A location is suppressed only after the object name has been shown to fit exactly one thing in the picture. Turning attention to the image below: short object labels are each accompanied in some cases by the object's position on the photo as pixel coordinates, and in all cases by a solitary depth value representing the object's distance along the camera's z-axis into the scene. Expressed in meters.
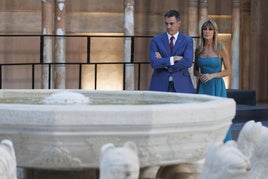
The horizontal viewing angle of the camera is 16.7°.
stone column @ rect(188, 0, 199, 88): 17.02
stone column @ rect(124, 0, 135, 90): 15.73
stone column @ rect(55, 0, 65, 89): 15.45
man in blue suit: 7.88
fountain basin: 5.27
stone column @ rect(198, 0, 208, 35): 16.98
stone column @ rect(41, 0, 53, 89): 15.35
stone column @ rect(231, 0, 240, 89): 17.72
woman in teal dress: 8.05
